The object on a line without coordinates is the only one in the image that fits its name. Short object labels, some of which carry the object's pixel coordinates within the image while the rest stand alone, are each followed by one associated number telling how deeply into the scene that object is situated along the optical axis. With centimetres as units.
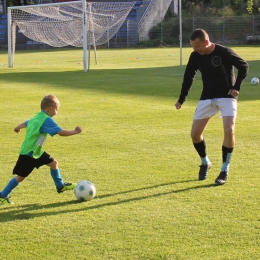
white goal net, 4627
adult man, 1153
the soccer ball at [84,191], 1033
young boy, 1006
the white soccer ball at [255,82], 2845
